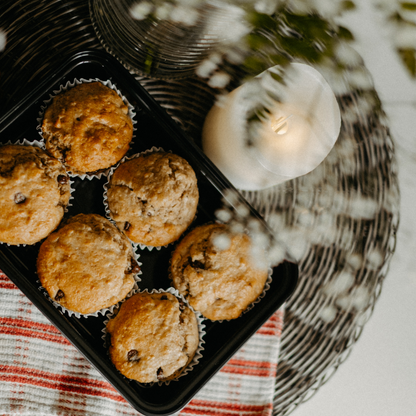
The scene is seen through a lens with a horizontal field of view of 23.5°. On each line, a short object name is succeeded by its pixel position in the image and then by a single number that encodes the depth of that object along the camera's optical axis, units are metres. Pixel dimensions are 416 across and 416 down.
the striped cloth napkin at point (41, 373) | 0.77
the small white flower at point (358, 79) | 0.67
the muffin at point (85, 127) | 0.74
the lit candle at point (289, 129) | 0.70
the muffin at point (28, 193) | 0.73
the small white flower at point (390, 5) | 0.57
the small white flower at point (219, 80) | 0.80
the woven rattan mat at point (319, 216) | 0.78
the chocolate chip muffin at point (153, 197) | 0.75
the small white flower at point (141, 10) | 0.67
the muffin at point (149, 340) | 0.75
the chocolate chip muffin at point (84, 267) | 0.74
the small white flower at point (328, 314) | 0.81
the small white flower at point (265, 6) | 0.63
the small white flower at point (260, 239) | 0.76
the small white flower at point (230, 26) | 0.63
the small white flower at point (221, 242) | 0.76
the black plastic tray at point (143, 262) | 0.74
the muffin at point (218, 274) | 0.76
